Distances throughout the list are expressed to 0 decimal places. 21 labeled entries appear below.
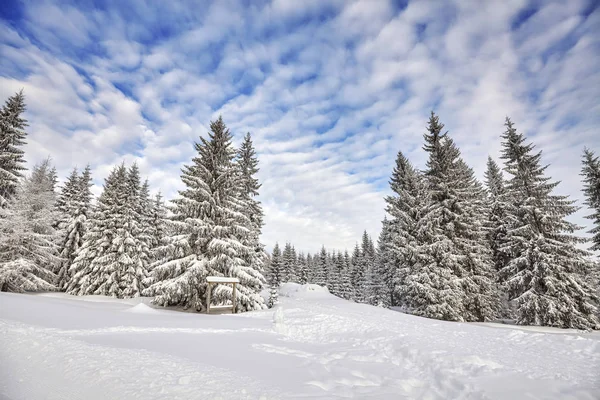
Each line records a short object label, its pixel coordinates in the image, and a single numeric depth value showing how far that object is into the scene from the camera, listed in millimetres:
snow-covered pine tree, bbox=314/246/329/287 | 63406
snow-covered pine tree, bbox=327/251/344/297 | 57972
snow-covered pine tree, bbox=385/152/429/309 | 22234
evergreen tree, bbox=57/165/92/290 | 27344
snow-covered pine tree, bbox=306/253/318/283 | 67875
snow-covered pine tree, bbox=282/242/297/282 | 64500
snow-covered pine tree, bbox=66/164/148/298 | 24375
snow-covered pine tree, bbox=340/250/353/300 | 55438
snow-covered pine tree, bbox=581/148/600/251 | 20234
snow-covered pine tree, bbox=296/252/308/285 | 67688
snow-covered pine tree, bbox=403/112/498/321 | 18812
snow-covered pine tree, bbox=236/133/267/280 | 23609
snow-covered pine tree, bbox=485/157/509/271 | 24548
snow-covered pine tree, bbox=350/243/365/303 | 53847
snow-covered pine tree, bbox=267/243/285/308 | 53559
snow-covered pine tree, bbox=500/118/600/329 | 16516
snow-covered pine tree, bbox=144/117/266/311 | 16359
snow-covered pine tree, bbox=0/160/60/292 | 21312
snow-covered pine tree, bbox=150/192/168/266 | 30642
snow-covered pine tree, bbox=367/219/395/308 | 26422
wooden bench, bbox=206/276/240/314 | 15360
